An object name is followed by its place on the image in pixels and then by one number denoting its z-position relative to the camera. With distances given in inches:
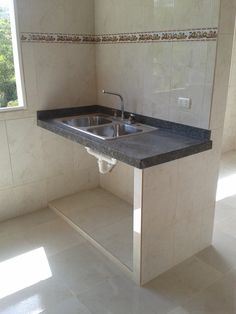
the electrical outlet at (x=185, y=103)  81.9
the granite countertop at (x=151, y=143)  68.7
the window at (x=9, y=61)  95.7
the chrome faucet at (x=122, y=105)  103.2
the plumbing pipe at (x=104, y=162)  90.8
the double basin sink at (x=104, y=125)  93.5
